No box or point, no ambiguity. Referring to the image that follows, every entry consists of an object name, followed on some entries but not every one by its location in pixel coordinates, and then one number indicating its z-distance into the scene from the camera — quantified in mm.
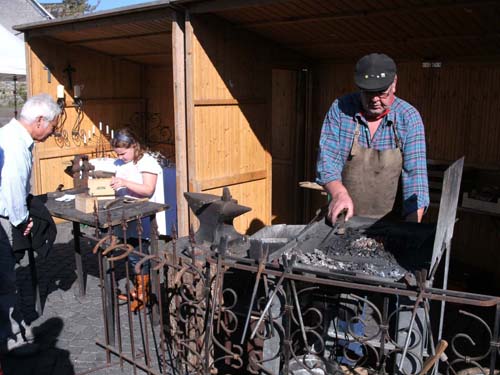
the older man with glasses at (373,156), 3503
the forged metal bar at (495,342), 2008
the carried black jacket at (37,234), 4113
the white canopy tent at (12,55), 7965
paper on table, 5297
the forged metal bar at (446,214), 2357
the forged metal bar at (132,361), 3214
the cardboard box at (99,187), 4910
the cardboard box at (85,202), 4730
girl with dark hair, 4863
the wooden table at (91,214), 4489
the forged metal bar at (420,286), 2049
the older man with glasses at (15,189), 3838
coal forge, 2654
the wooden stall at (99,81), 7129
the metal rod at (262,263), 2418
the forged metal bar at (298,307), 2337
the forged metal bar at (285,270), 2276
